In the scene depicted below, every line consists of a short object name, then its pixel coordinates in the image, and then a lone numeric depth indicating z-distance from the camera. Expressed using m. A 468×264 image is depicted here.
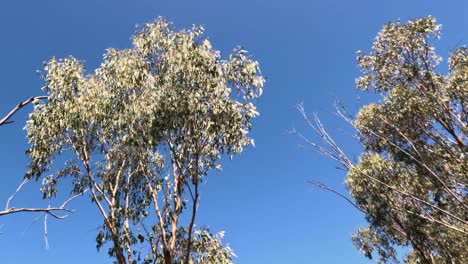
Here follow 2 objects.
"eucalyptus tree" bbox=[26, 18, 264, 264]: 12.20
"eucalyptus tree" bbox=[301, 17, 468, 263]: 14.88
